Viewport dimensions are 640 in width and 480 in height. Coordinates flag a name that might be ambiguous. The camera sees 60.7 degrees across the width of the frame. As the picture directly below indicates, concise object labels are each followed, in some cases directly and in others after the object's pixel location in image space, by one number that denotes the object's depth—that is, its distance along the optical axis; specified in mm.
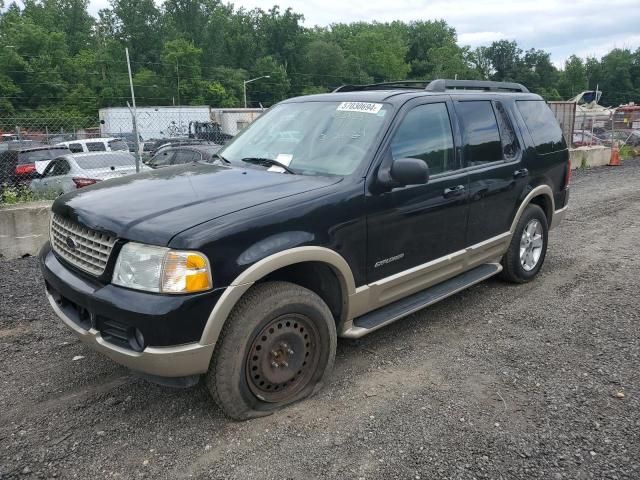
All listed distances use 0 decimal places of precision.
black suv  2881
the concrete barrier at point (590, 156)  15820
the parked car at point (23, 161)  11547
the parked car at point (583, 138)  18406
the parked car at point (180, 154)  13336
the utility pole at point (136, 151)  8969
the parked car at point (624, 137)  20016
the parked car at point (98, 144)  19172
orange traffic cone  17062
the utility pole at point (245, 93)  63547
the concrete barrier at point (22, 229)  6641
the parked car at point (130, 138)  24242
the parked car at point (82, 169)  11197
